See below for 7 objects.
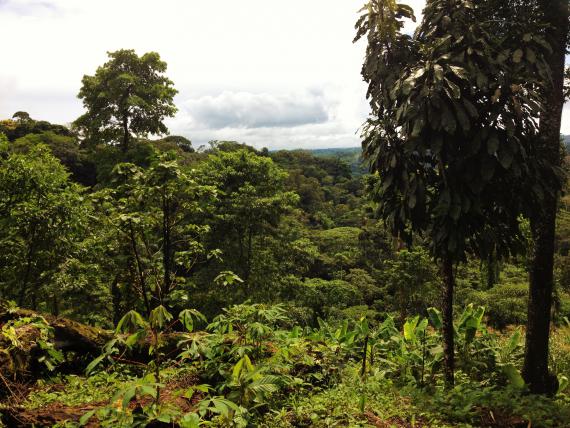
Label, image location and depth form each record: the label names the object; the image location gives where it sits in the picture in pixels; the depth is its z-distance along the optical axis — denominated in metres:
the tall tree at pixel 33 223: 8.88
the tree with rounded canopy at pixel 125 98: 15.63
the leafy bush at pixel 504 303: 15.10
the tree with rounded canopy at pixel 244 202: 14.13
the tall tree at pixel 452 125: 4.42
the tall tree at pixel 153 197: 4.79
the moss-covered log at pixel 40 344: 3.74
